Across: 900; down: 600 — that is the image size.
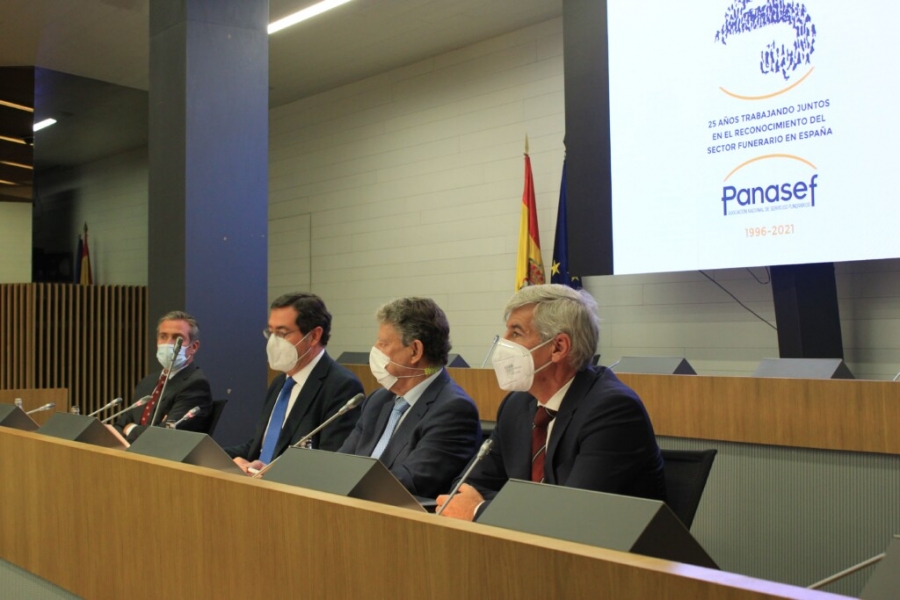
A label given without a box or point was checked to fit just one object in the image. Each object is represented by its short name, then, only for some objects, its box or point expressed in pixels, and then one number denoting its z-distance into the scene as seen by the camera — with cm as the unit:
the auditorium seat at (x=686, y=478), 204
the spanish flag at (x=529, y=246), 628
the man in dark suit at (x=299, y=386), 324
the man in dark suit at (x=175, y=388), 393
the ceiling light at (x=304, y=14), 623
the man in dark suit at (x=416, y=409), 257
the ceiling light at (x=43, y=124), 850
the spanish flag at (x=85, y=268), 947
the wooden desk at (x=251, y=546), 110
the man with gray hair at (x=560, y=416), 201
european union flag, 610
